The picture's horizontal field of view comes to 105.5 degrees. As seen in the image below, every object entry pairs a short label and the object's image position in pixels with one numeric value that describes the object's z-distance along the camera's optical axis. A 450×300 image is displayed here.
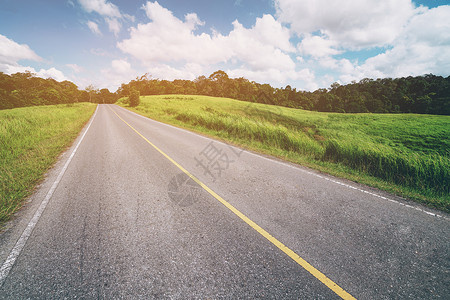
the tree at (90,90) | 97.44
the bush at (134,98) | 43.91
